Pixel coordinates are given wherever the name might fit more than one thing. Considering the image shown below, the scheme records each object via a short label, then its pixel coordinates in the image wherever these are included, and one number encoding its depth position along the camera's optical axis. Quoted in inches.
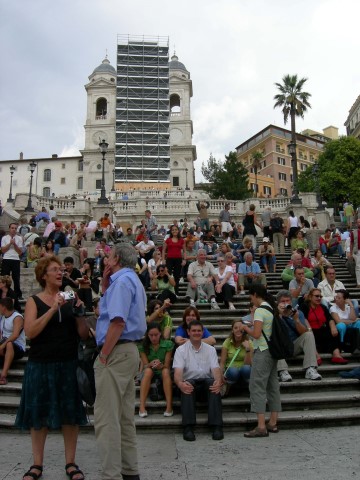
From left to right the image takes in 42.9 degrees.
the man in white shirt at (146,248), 522.9
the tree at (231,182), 1989.4
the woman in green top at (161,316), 268.5
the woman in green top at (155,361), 235.5
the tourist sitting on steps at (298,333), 276.7
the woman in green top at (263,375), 215.8
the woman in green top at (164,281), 401.1
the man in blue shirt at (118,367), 142.7
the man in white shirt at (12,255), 406.9
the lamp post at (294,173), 981.2
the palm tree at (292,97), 1680.6
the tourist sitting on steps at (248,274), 435.5
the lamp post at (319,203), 1072.2
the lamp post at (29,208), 1039.0
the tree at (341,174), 1983.3
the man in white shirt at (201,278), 399.2
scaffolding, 2524.6
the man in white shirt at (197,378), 215.2
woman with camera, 159.9
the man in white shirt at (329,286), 374.4
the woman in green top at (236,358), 249.3
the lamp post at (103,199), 970.7
